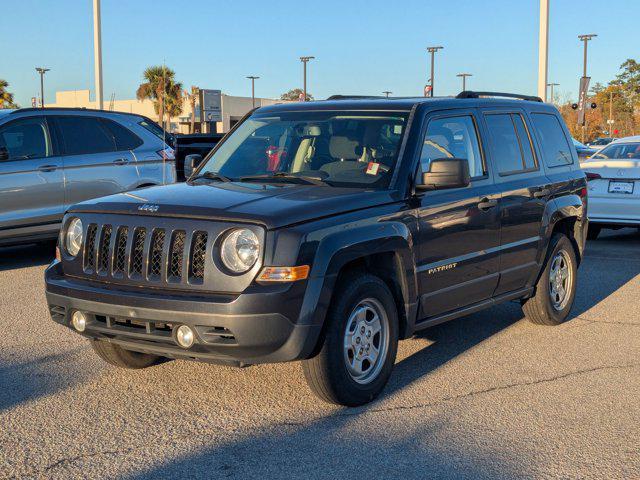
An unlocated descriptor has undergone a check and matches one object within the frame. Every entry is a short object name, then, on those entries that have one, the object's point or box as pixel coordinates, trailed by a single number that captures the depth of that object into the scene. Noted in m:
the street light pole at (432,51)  70.12
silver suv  9.99
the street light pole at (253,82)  80.20
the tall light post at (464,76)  82.30
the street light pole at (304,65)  70.32
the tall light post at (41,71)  70.12
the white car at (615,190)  12.01
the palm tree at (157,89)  53.84
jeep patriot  4.60
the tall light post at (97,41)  21.66
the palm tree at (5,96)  54.88
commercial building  57.12
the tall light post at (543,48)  17.95
